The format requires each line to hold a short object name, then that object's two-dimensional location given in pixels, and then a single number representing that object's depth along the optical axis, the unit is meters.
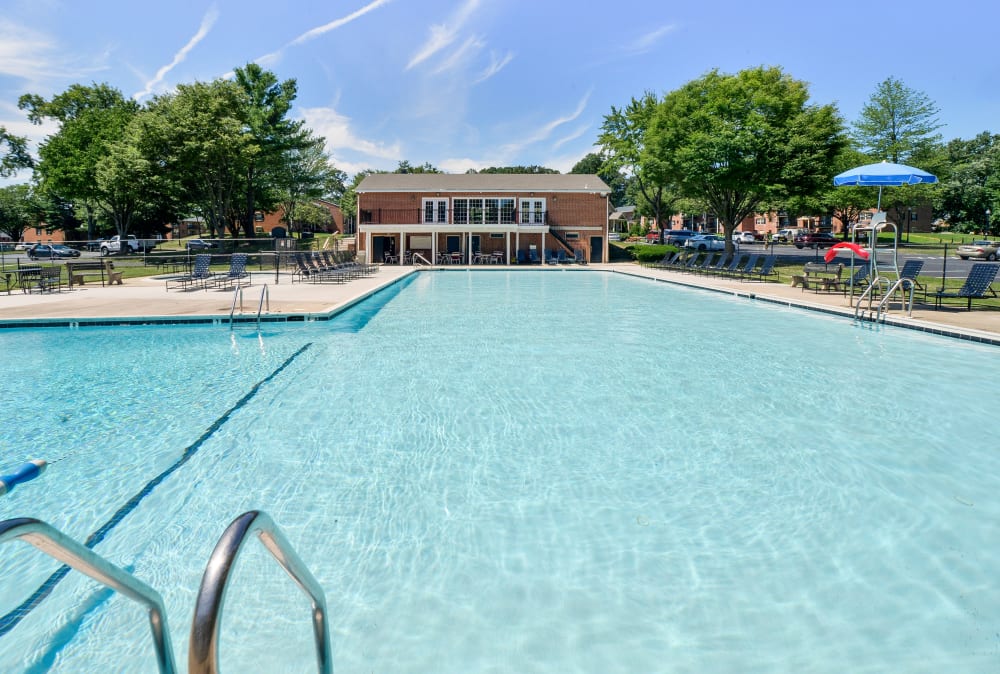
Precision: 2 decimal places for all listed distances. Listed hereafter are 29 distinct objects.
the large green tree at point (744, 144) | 28.95
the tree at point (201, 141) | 33.97
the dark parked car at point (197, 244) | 37.79
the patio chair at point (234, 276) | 20.41
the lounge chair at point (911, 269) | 14.66
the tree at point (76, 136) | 40.91
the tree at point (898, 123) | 46.81
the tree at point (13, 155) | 50.38
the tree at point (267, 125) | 40.34
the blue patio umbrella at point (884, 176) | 12.96
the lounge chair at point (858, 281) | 16.83
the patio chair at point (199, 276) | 19.58
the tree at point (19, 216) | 58.66
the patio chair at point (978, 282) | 13.12
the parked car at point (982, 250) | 33.56
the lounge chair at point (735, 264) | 22.75
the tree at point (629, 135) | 41.97
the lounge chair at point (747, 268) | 22.00
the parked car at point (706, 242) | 46.44
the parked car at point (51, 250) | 36.97
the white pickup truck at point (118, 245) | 40.41
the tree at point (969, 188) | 53.44
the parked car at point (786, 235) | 57.57
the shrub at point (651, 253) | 35.59
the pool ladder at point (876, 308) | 12.48
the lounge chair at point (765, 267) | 21.28
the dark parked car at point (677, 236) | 53.33
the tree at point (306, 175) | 45.10
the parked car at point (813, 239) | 46.31
